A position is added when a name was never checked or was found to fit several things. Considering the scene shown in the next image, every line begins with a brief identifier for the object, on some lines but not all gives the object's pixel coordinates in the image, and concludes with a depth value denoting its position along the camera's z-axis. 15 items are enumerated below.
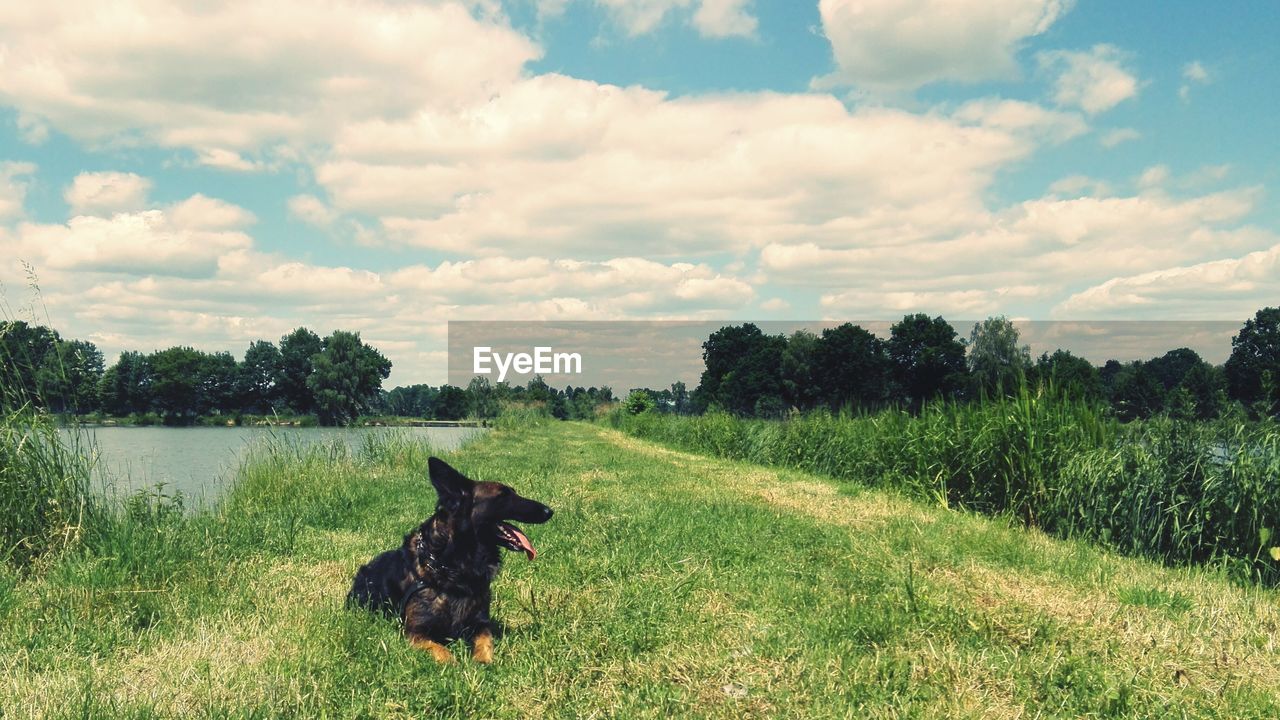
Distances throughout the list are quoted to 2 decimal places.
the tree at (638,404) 67.15
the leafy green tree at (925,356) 70.62
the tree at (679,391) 107.88
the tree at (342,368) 47.59
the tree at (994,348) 68.75
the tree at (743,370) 82.56
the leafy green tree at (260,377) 64.19
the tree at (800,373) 80.44
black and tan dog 4.61
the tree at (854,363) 72.81
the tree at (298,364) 61.38
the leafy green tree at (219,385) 63.47
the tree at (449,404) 83.93
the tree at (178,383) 59.81
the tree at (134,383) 47.69
